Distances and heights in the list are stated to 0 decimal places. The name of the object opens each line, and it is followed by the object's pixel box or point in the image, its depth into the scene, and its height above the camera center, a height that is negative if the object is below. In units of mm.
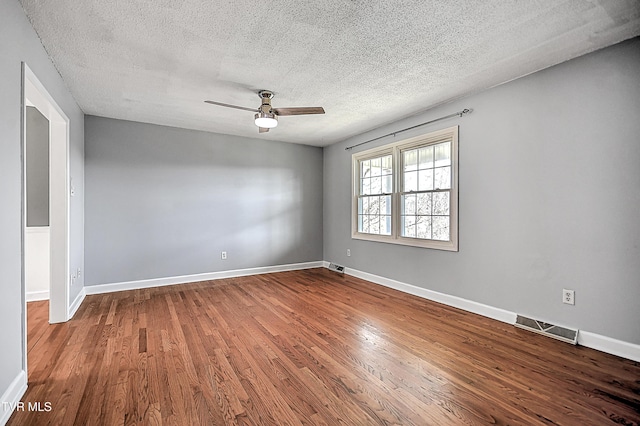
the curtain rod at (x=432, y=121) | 3598 +1198
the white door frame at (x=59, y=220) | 3182 -130
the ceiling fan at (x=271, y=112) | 3221 +1062
